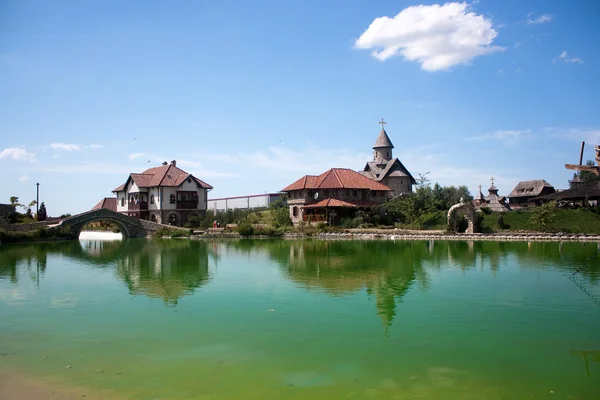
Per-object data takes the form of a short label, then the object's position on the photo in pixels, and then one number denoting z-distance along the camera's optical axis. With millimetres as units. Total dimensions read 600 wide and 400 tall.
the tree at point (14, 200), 52972
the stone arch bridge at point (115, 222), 43781
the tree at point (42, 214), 52294
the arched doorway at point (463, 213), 40188
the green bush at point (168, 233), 46125
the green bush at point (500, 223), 40806
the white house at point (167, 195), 53156
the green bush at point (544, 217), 38094
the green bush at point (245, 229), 44406
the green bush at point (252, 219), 50656
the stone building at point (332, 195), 49312
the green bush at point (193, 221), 52281
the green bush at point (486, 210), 44712
